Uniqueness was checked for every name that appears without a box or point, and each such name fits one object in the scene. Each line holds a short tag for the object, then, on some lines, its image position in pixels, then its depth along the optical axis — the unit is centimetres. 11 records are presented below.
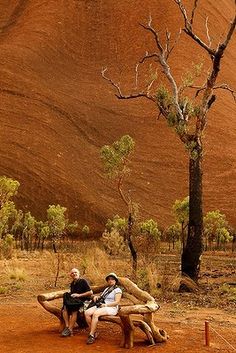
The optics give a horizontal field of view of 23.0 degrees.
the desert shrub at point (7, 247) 2881
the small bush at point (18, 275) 1716
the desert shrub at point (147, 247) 1916
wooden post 874
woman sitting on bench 888
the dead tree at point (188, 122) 1491
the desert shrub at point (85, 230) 4631
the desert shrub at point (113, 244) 2944
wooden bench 859
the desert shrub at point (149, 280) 1387
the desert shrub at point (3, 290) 1447
